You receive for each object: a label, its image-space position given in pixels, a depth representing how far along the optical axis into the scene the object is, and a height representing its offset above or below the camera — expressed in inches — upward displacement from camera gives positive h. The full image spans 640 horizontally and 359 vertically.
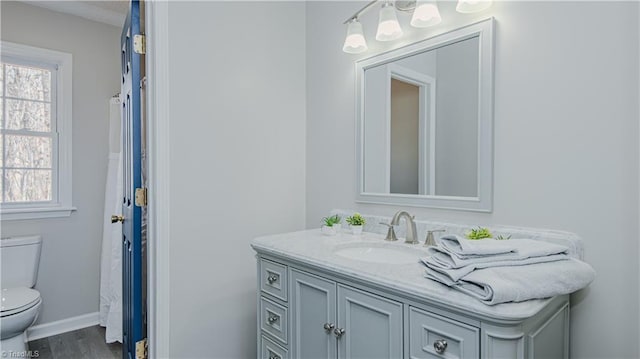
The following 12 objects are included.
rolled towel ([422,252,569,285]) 35.4 -9.4
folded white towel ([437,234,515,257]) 36.9 -7.6
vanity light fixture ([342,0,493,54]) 53.2 +26.6
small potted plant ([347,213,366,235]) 68.6 -9.3
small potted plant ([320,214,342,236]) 68.0 -9.9
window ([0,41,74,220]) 103.3 +13.2
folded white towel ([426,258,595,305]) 32.1 -10.3
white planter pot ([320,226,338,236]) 67.7 -10.7
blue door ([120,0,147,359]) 70.2 -4.7
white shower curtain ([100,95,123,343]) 100.9 -21.1
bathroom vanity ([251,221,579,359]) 33.2 -15.6
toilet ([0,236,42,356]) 79.0 -29.3
